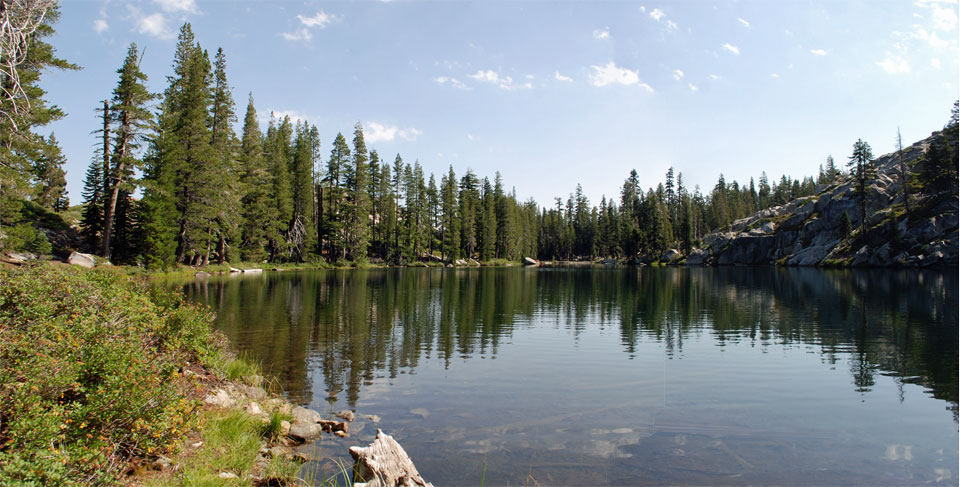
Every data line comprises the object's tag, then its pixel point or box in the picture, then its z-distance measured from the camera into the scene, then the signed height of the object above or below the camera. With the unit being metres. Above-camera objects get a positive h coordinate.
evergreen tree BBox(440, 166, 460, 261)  109.19 +9.22
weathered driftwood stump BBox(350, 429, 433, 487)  6.95 -2.89
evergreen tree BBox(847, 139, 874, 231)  91.31 +19.08
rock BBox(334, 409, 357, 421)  11.08 -3.36
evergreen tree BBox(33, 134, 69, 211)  64.75 +10.39
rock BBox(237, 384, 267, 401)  11.49 -3.03
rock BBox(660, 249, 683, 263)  121.82 +2.53
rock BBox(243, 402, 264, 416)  9.89 -2.93
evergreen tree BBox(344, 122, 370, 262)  85.50 +10.11
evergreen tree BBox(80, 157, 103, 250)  45.91 +3.57
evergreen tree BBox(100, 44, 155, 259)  42.50 +12.13
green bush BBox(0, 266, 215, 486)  5.25 -1.61
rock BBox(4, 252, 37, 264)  31.00 +0.14
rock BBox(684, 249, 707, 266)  114.59 +1.98
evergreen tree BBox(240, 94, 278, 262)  65.62 +7.63
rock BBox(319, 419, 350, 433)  10.28 -3.33
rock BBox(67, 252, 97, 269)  35.34 -0.01
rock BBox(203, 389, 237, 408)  9.66 -2.71
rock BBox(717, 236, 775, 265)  108.81 +3.55
